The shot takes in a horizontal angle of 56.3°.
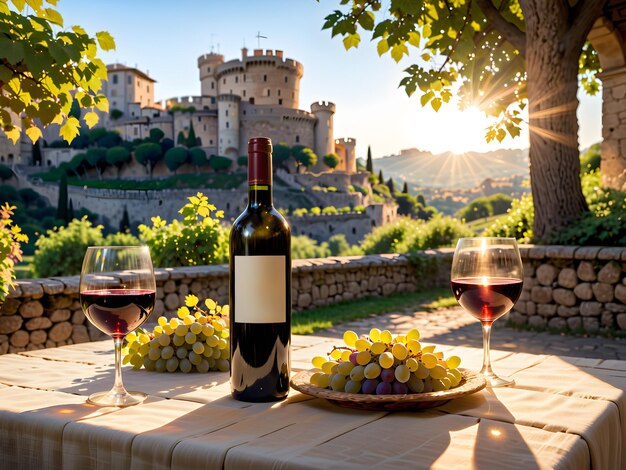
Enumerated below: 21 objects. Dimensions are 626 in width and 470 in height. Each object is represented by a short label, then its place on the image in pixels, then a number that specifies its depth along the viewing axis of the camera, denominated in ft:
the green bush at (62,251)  30.27
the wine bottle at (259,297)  3.39
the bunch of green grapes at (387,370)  3.28
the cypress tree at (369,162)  186.09
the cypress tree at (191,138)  180.45
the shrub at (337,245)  64.29
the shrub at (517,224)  23.76
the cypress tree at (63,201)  133.08
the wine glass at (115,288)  3.55
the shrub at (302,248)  41.97
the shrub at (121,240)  36.30
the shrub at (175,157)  173.27
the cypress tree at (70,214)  145.59
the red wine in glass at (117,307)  3.55
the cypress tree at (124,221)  152.00
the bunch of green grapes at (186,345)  4.27
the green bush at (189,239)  20.26
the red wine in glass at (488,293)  4.04
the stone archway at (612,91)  24.86
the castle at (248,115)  177.73
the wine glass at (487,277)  4.06
